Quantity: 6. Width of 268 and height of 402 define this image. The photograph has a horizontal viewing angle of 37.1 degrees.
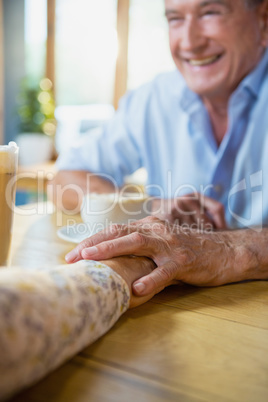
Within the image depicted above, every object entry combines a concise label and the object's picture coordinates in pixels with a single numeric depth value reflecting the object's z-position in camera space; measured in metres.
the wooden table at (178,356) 0.38
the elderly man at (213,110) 1.23
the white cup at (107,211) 0.86
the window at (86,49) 4.02
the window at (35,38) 4.29
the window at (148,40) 3.84
